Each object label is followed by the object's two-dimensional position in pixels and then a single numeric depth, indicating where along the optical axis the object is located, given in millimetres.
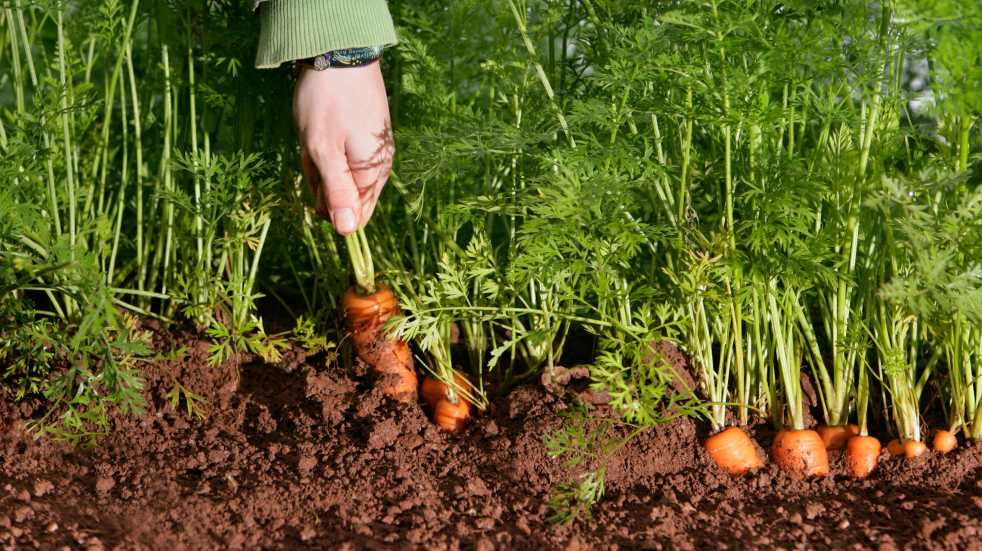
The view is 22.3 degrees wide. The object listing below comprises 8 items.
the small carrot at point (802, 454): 1883
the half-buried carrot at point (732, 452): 1887
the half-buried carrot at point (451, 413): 1957
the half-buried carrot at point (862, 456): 1890
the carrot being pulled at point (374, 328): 1984
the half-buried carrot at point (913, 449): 1892
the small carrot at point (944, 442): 1898
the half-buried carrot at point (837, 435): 1925
